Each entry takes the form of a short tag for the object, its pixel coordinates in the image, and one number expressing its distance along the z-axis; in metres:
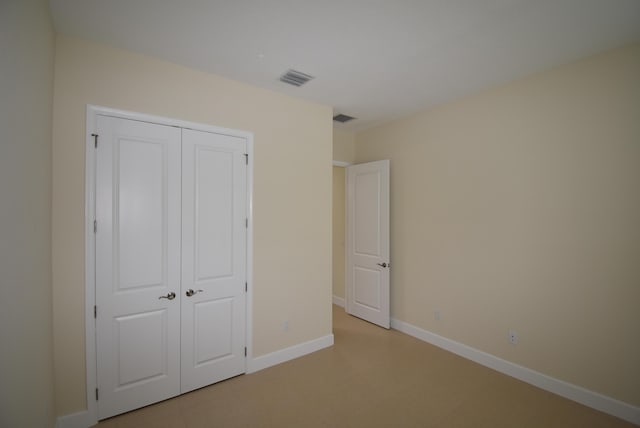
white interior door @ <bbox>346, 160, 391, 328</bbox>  4.03
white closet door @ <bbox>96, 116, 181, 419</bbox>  2.22
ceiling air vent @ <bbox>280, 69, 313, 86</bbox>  2.70
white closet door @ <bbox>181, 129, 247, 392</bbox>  2.58
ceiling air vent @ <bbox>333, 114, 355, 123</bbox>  3.90
